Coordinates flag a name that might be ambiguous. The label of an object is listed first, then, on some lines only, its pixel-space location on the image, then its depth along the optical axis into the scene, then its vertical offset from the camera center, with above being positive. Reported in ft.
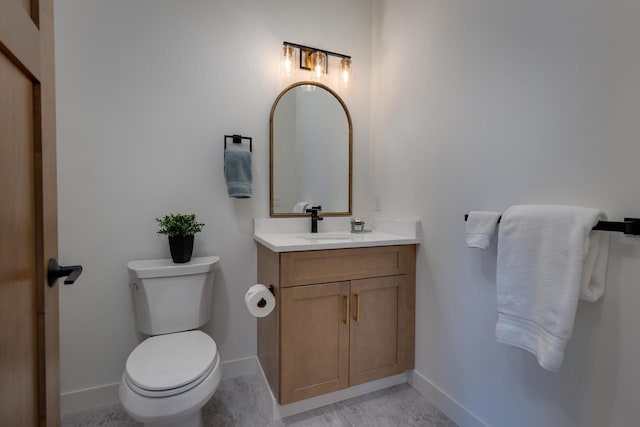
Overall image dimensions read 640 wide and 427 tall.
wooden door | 1.70 -0.06
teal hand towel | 5.72 +0.67
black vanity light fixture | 6.42 +3.30
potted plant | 5.27 -0.45
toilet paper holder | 4.84 -1.54
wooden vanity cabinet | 4.88 -1.94
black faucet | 6.61 -0.22
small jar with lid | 6.78 -0.39
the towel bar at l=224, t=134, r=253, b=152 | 6.00 +1.43
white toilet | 3.70 -2.11
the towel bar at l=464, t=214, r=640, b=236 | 2.88 -0.16
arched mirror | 6.48 +1.32
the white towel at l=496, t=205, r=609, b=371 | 3.15 -0.72
